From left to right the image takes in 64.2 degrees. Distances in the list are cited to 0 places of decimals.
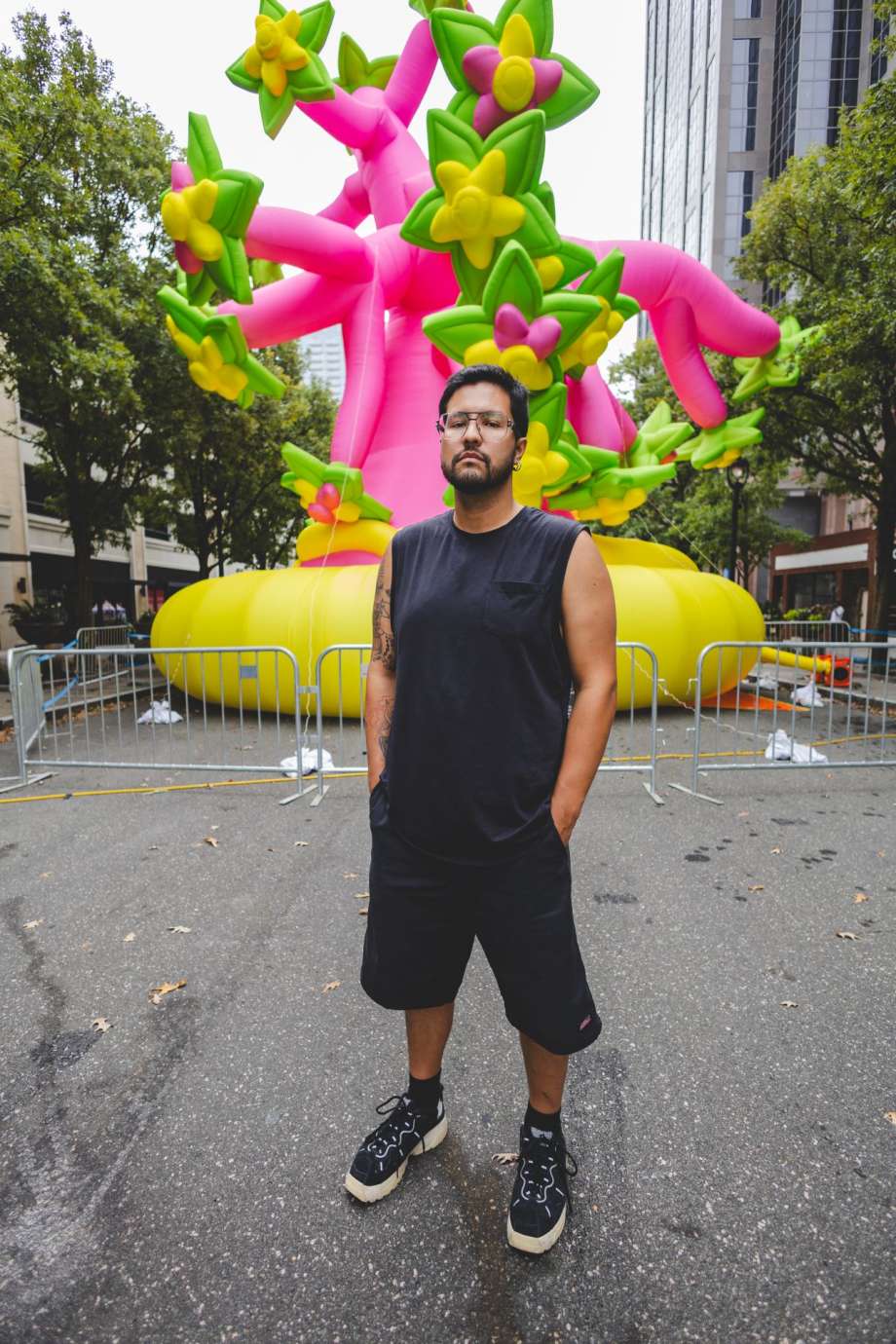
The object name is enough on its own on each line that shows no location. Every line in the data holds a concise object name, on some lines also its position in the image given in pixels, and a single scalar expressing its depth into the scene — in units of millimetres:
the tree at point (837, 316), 12070
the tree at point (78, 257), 10633
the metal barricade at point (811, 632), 24438
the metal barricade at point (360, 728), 6811
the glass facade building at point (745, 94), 46531
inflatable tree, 7379
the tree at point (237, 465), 16297
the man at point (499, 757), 1894
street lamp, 14352
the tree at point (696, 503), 24016
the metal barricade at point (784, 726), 7582
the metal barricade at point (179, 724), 7172
